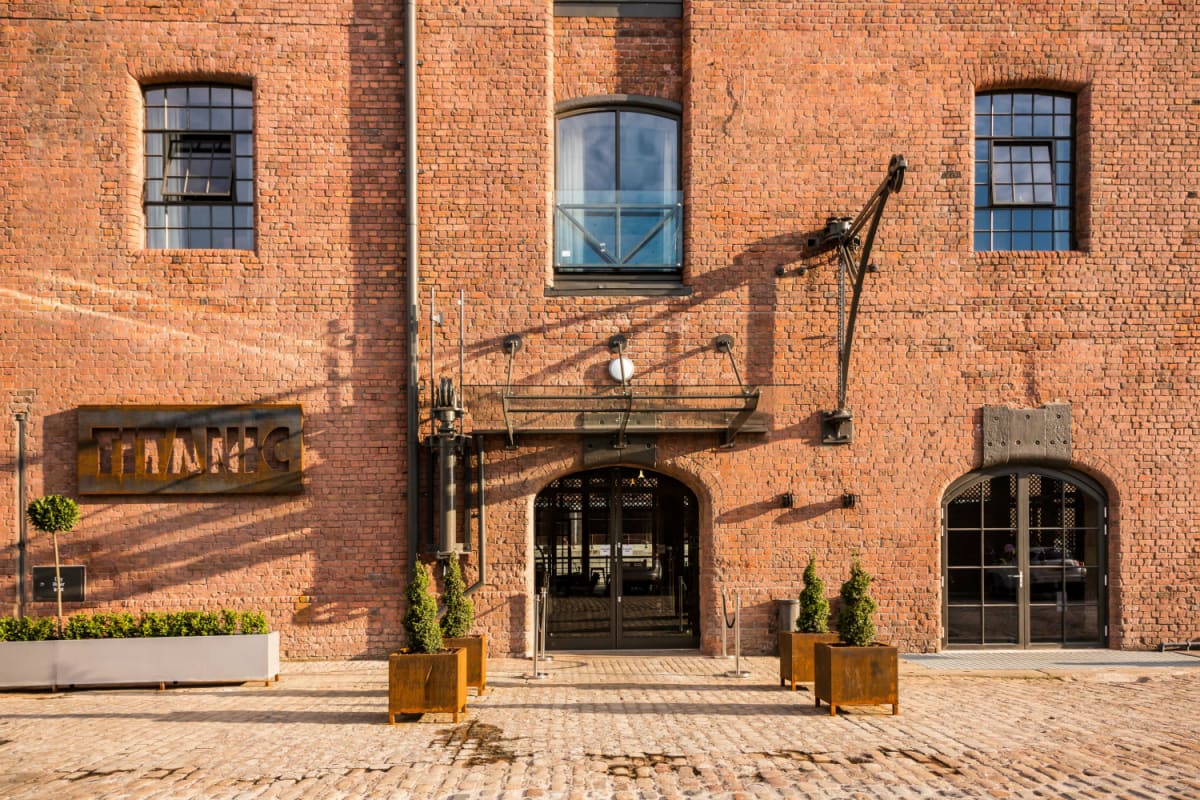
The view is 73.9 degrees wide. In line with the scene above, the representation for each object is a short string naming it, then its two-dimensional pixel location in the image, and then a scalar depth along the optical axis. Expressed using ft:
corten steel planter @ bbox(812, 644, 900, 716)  25.20
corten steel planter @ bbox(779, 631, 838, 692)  28.43
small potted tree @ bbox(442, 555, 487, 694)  27.14
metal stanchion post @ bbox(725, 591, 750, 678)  30.45
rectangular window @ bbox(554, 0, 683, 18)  35.40
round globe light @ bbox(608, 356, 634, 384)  34.01
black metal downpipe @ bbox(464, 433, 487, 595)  33.50
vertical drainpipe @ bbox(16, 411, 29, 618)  33.06
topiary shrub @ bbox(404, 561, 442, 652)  24.95
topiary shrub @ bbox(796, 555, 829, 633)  28.76
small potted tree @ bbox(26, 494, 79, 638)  30.22
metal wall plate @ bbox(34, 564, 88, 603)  32.76
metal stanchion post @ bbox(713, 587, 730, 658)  33.75
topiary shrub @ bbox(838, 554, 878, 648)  25.88
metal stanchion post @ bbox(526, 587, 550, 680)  32.33
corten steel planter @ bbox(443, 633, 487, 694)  27.76
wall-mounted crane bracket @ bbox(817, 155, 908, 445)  33.30
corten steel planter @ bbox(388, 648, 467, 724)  24.52
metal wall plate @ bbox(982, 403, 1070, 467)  34.73
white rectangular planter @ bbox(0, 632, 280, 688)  29.12
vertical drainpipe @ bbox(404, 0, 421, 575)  33.63
